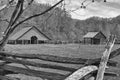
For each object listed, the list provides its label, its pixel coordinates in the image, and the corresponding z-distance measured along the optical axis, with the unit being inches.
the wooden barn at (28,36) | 1655.8
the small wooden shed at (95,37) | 2199.8
